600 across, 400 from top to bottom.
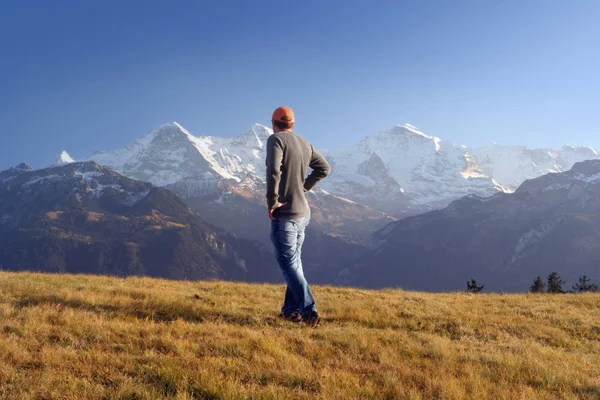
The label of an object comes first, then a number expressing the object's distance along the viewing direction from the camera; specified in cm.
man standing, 766
